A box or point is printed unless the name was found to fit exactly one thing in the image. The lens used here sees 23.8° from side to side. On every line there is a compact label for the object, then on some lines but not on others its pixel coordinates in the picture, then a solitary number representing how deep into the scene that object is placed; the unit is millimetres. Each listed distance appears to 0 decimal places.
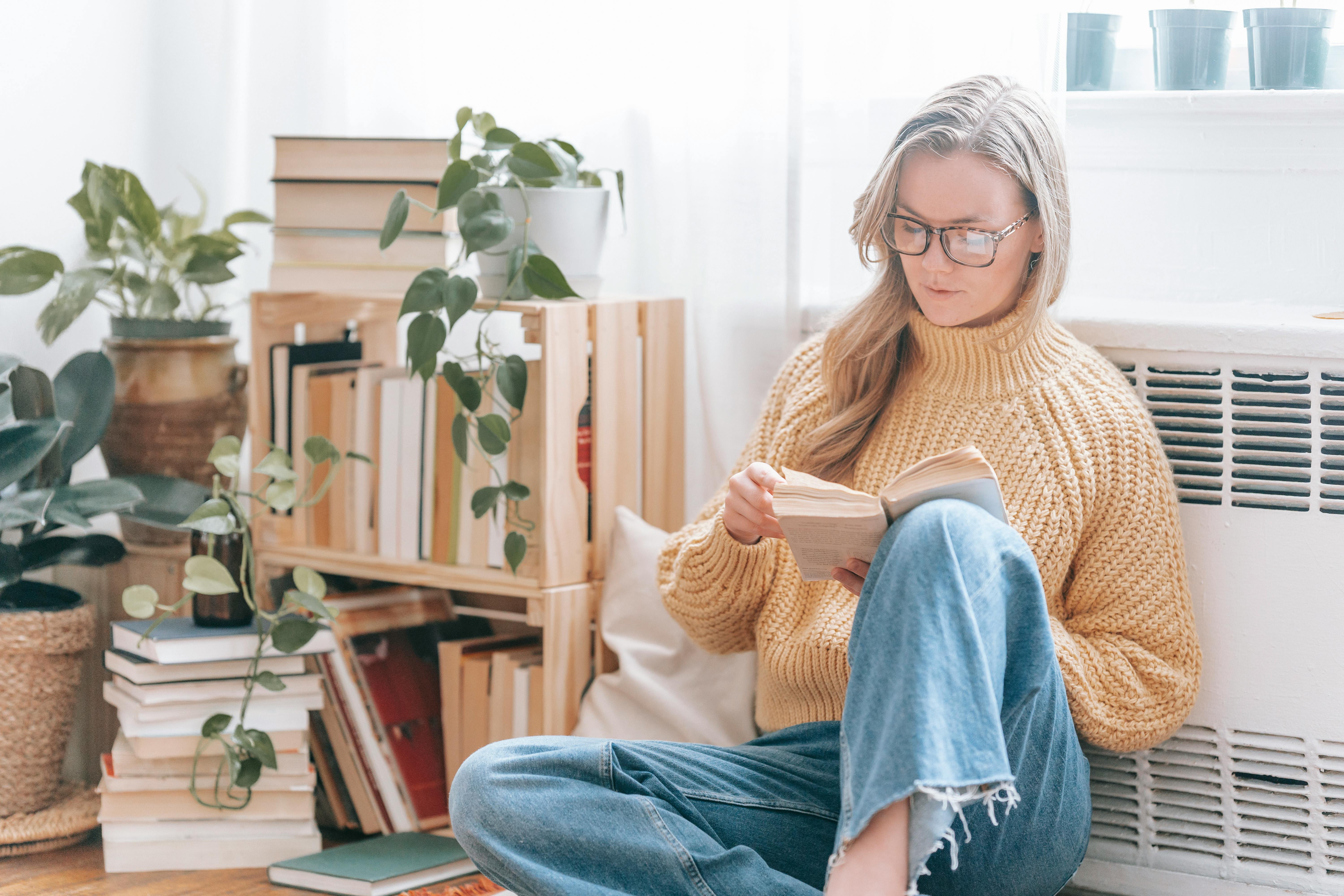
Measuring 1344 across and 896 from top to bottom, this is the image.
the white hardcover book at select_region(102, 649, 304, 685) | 3674
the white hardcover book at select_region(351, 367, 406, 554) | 3801
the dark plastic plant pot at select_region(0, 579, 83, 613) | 3747
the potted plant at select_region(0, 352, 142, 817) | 3699
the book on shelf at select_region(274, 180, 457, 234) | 3729
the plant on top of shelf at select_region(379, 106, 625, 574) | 3602
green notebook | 3608
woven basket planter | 3704
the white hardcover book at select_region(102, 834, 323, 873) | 3674
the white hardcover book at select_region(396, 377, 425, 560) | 3775
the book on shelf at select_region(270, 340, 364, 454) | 3839
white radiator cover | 3428
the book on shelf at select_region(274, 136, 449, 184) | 3724
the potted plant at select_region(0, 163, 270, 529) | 3892
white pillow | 3633
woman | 3123
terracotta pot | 3929
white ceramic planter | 3671
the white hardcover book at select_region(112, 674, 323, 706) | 3668
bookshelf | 3657
